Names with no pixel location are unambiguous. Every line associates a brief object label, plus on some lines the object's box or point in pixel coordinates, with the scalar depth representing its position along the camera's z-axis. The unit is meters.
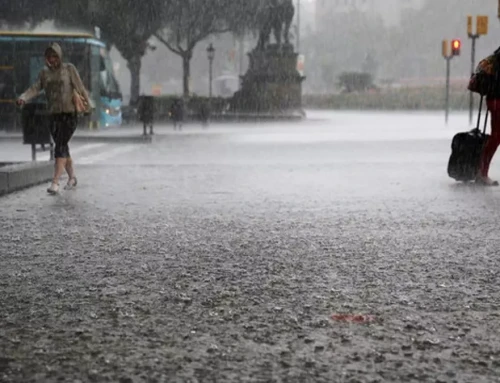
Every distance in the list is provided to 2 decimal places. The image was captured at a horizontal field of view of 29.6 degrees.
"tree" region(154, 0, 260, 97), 40.53
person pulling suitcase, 10.80
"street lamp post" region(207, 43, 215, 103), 44.98
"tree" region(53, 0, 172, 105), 36.72
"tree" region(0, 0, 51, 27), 36.72
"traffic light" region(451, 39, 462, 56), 33.25
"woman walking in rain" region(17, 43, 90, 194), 10.55
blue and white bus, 27.62
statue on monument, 38.34
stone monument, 39.19
